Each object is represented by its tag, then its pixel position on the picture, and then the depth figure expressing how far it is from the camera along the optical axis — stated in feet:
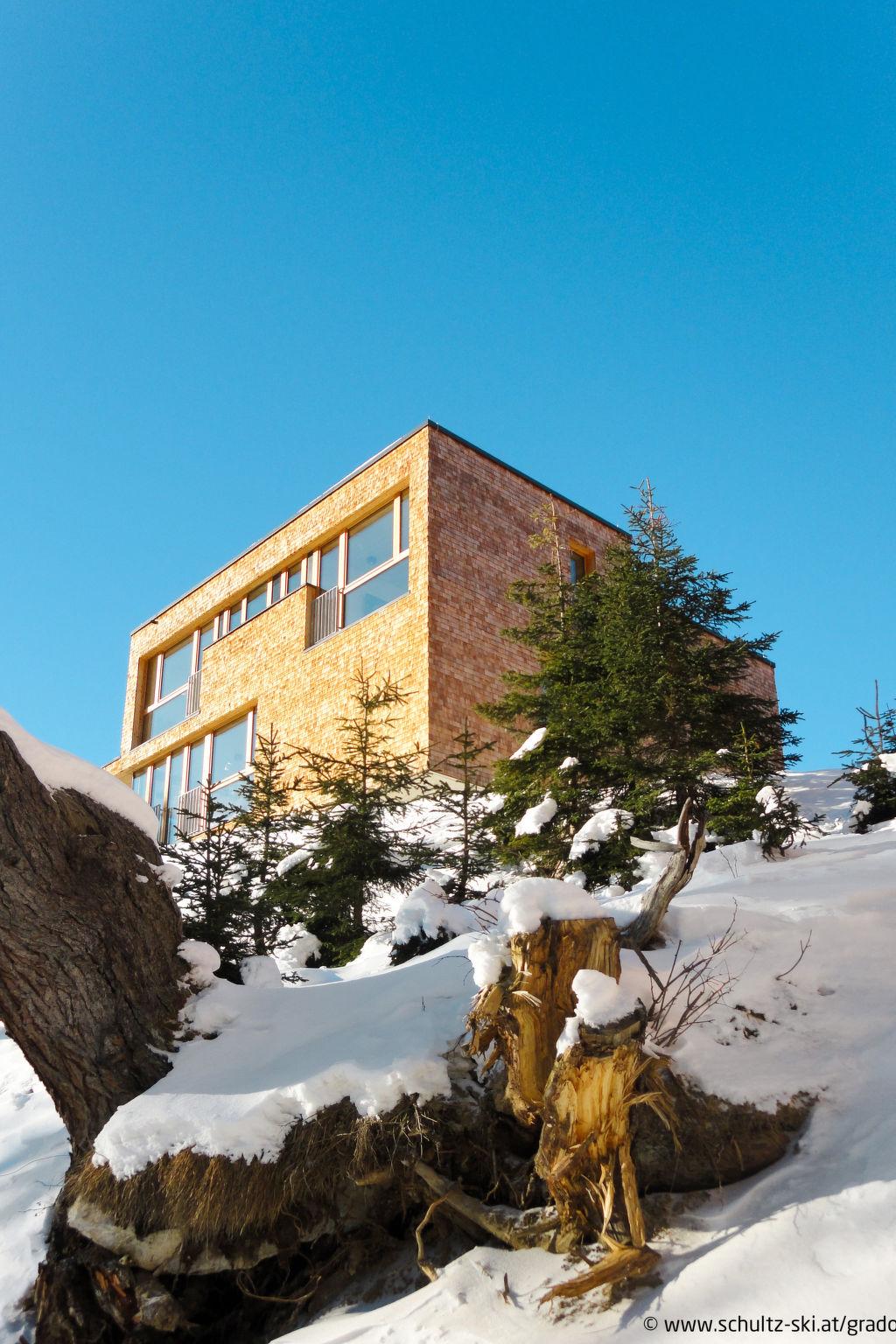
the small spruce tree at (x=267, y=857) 29.78
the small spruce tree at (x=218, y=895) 26.66
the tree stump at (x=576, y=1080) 14.70
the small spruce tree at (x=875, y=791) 37.81
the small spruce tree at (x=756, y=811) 29.99
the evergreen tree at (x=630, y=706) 33.63
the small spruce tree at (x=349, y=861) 32.99
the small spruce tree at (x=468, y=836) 34.88
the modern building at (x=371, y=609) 58.44
